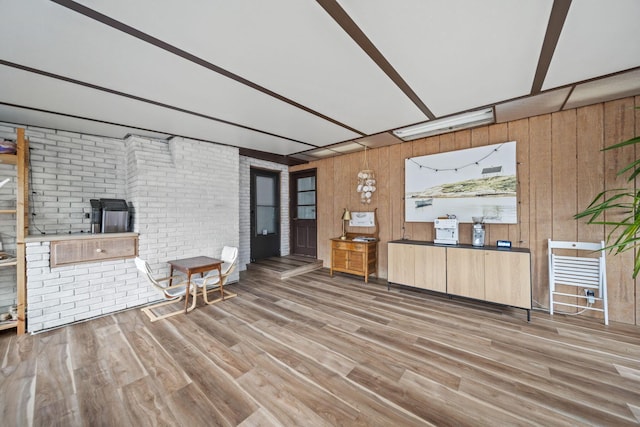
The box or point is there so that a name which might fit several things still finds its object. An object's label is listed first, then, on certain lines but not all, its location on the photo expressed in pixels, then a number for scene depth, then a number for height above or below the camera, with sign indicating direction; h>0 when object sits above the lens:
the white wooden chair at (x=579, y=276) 2.81 -0.80
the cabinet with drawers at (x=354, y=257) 4.50 -0.88
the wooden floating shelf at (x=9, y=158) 2.69 +0.65
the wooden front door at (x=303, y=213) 6.04 -0.01
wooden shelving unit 2.72 -0.24
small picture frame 4.87 -0.14
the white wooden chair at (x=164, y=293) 2.97 -1.07
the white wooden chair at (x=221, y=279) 3.48 -0.99
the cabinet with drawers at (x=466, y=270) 2.98 -0.84
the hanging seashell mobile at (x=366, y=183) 4.63 +0.57
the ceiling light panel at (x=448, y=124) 3.22 +1.30
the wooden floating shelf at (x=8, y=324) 2.71 -1.26
